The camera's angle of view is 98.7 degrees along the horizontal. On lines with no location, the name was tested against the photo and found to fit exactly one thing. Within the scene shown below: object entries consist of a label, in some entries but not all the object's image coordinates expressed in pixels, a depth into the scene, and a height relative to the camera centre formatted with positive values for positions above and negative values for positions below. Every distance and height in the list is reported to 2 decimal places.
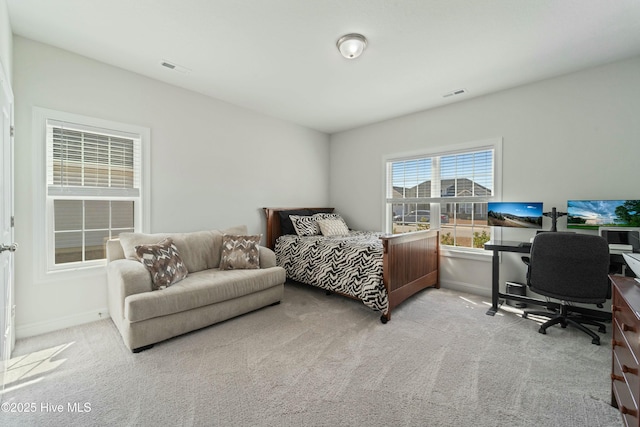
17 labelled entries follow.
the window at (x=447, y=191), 3.64 +0.31
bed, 2.82 -0.59
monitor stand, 2.85 -0.03
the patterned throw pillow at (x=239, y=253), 3.10 -0.47
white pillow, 4.26 -0.23
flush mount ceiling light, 2.31 +1.45
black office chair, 2.24 -0.49
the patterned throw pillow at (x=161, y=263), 2.45 -0.47
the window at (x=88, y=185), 2.60 +0.28
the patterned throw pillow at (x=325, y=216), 4.49 -0.06
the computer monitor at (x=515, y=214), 3.02 -0.01
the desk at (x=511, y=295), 2.74 -0.91
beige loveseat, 2.21 -0.71
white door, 1.65 -0.06
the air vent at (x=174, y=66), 2.81 +1.53
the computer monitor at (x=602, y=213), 2.63 +0.00
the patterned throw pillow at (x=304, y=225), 4.18 -0.20
